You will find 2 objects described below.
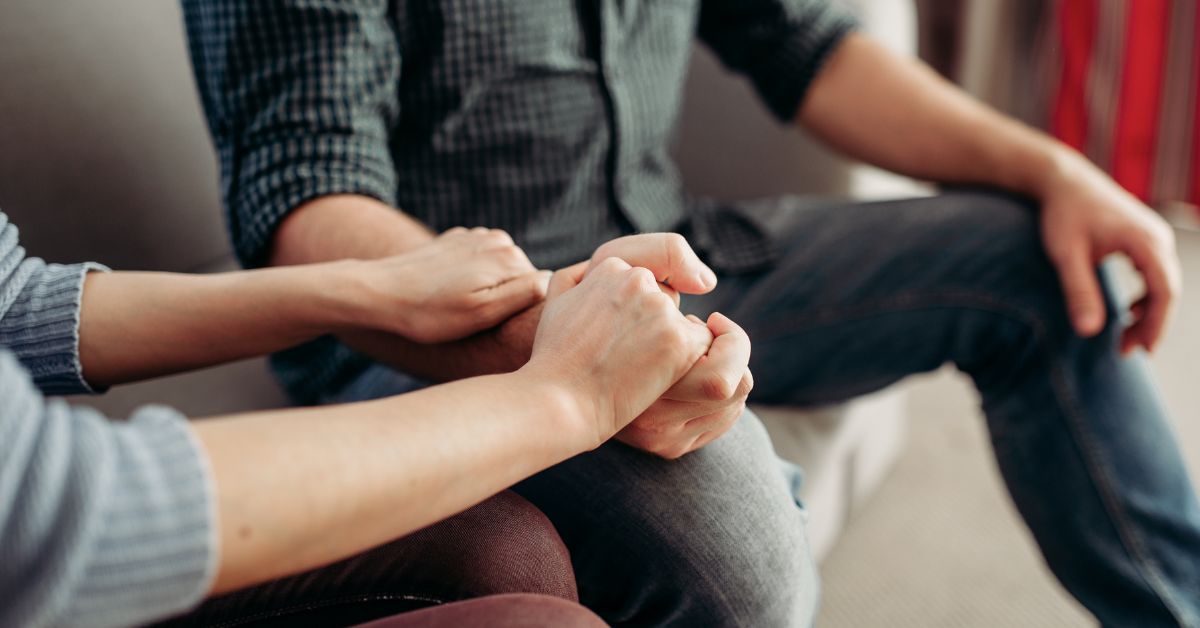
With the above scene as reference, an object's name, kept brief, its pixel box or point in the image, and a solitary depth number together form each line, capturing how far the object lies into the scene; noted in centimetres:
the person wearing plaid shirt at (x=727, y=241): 59
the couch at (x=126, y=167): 76
